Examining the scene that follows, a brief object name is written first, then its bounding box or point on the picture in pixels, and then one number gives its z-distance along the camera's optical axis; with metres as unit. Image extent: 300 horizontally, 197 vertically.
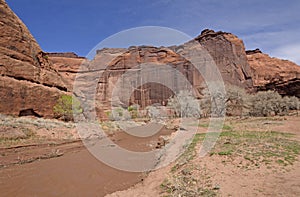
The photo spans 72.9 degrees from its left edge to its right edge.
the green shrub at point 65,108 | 29.50
